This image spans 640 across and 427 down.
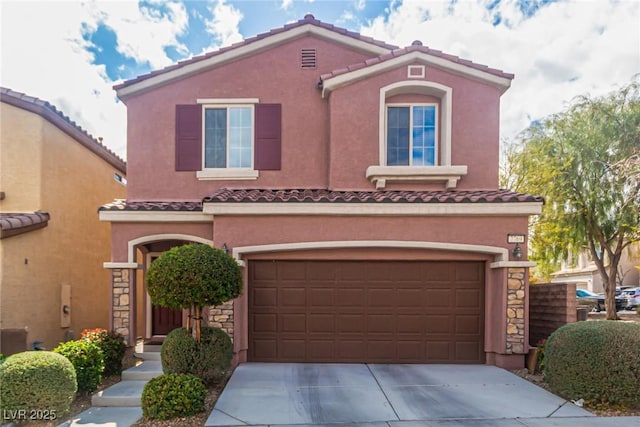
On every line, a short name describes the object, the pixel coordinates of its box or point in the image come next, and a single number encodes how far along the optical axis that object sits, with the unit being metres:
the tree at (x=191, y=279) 6.21
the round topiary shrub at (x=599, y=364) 5.91
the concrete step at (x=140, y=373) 7.45
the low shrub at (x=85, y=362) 6.71
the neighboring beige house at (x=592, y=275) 28.34
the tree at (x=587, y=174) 13.77
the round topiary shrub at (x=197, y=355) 6.49
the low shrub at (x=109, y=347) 7.53
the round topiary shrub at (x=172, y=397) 5.51
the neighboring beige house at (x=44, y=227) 8.62
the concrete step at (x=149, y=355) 8.35
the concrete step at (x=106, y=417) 5.78
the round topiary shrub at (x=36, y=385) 5.55
